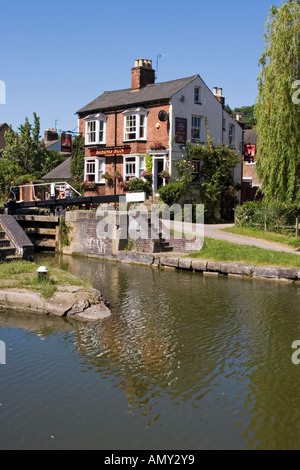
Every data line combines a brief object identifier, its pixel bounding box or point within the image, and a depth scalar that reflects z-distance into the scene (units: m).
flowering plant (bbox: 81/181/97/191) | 34.25
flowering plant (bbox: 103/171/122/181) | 32.81
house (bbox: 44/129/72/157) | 60.69
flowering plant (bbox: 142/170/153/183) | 31.45
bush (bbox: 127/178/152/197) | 31.05
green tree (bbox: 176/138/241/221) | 31.36
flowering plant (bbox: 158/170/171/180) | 30.69
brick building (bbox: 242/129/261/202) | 36.47
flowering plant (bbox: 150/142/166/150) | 31.08
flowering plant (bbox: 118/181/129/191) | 32.08
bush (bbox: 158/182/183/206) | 29.77
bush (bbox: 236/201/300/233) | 24.05
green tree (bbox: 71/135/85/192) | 35.62
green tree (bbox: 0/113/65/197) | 47.16
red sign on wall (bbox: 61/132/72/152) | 35.88
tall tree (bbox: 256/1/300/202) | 19.78
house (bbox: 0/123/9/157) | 66.00
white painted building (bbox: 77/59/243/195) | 31.16
